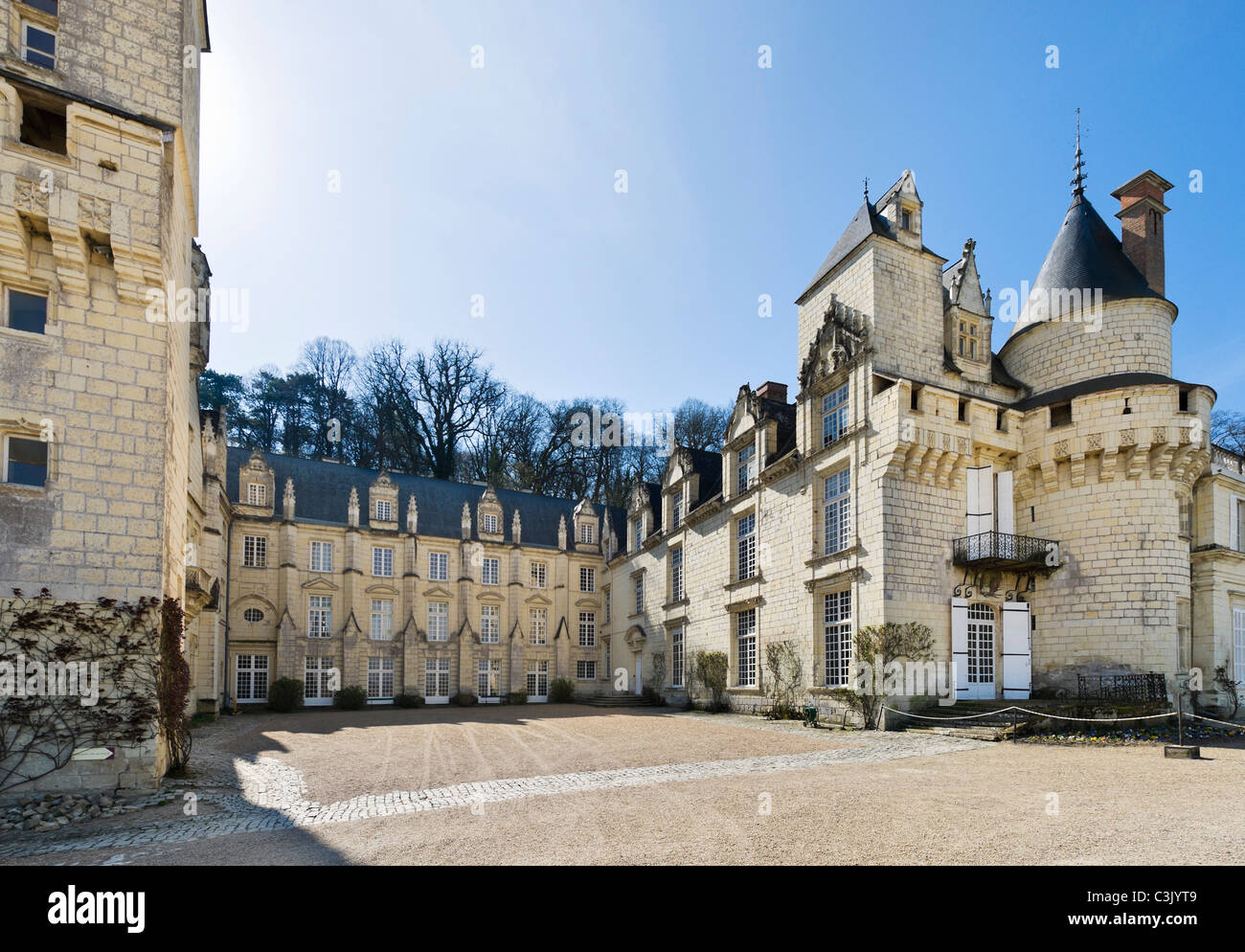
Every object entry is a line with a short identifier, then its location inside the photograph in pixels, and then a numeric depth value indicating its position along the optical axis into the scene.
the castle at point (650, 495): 9.06
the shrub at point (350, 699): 26.05
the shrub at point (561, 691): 30.45
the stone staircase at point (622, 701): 26.53
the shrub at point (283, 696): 24.52
